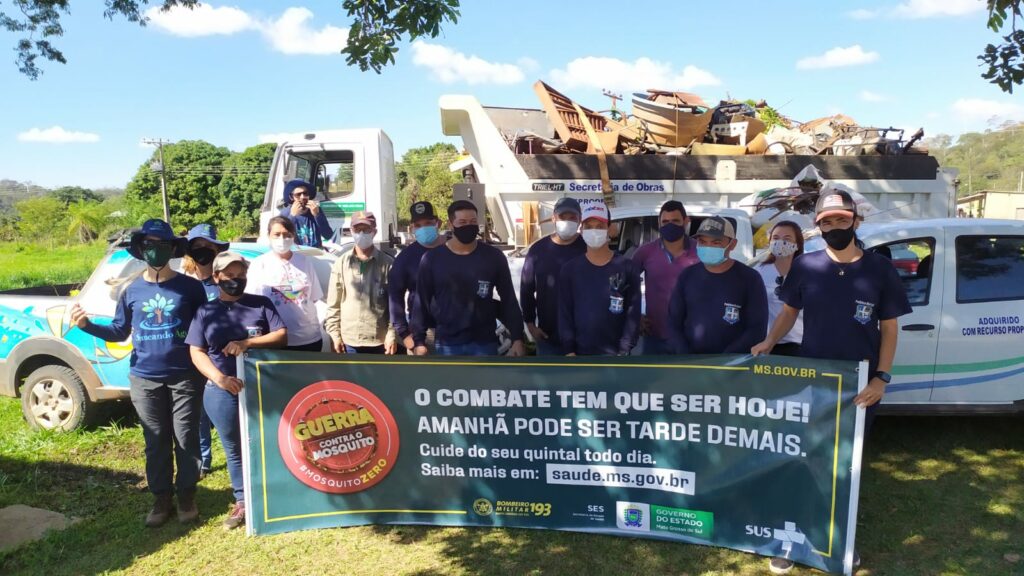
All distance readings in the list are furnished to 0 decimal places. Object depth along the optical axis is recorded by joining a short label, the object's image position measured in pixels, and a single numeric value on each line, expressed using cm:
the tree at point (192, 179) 5628
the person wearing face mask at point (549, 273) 439
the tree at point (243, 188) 5519
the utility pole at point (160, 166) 4641
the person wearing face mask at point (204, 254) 420
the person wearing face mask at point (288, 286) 443
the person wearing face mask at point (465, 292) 414
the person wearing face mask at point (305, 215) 670
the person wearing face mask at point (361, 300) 457
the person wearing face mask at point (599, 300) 394
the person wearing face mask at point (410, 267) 434
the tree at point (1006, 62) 454
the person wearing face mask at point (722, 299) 364
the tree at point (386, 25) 481
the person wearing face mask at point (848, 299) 327
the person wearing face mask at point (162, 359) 388
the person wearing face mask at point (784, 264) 431
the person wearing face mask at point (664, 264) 432
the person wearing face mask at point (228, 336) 379
